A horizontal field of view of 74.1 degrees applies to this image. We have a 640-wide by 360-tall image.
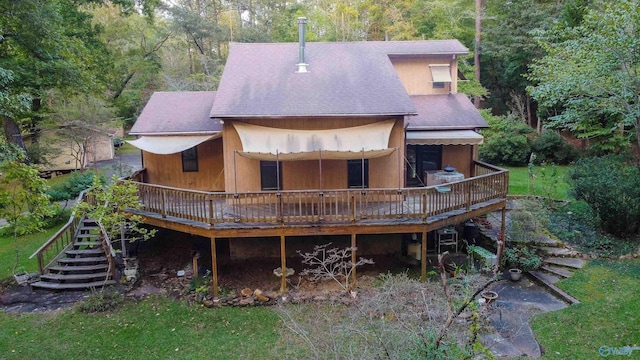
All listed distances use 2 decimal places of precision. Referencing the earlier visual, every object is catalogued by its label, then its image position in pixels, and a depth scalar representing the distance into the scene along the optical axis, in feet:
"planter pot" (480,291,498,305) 32.40
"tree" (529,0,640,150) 42.47
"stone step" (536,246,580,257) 43.19
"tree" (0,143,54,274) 35.70
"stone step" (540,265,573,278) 39.65
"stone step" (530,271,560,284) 38.84
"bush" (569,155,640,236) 44.29
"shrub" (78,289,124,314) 34.86
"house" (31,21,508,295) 37.86
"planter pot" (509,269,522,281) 39.43
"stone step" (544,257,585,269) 41.19
